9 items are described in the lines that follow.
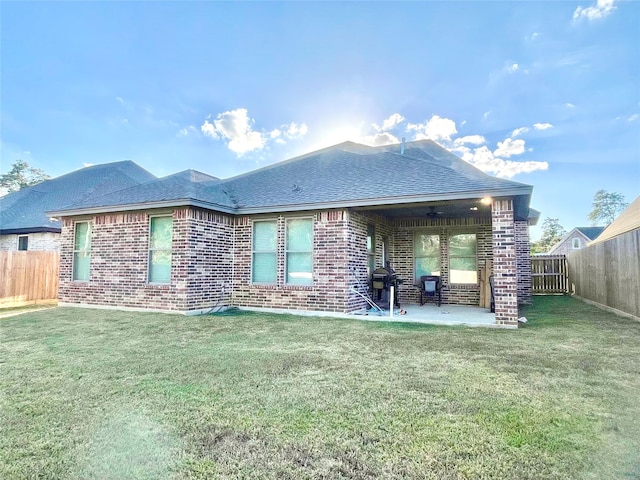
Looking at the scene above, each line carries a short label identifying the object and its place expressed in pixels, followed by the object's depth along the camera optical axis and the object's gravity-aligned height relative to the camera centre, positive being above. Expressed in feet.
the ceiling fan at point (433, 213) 31.11 +4.65
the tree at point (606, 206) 139.54 +23.23
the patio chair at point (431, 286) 34.14 -2.38
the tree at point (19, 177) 88.74 +20.95
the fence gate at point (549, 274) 49.24 -1.59
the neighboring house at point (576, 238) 117.08 +8.71
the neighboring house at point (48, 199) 48.03 +9.46
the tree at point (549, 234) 163.73 +13.95
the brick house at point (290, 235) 26.58 +2.25
